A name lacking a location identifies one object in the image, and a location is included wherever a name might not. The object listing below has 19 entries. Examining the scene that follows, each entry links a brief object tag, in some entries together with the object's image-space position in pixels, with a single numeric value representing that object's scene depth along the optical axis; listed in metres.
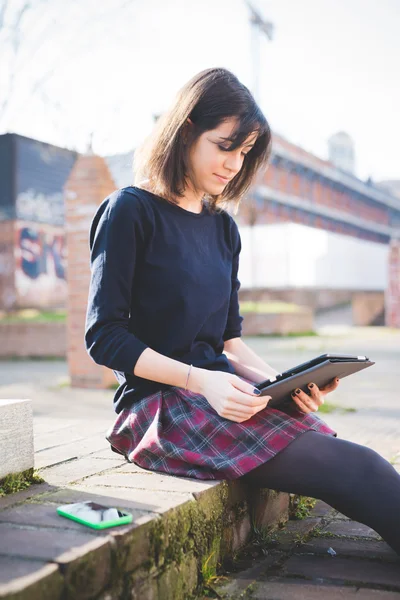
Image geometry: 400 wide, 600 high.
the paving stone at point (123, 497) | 1.93
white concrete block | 2.24
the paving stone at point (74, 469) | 2.35
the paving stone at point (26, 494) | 2.05
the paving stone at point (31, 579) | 1.35
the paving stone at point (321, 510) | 2.89
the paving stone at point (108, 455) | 2.62
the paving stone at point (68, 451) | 2.67
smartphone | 1.73
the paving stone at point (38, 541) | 1.55
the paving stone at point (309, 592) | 1.99
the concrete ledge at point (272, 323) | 18.55
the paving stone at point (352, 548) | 2.35
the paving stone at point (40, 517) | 1.75
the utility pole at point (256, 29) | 25.14
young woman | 2.16
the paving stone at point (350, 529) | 2.59
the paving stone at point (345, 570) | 2.12
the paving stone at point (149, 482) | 2.13
